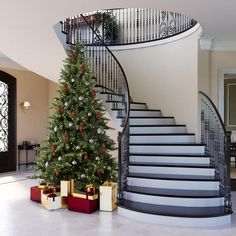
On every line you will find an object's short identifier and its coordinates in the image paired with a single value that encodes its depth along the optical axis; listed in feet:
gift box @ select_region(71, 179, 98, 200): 16.49
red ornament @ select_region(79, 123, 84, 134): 17.69
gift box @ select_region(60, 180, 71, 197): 17.31
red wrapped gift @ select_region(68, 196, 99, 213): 16.25
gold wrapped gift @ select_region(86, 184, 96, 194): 16.72
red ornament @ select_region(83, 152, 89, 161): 17.66
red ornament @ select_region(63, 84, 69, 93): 18.33
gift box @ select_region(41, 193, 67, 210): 16.85
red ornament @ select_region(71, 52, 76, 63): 18.60
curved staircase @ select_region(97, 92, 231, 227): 14.49
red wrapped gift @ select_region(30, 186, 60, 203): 17.81
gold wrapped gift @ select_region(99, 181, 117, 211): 16.56
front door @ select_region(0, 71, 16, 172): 29.50
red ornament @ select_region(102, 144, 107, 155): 18.02
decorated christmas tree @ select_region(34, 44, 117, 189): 17.69
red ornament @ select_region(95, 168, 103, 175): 17.51
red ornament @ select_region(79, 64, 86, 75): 18.31
